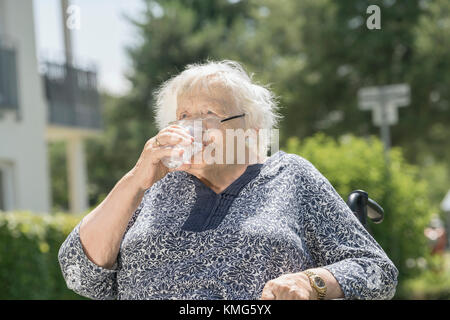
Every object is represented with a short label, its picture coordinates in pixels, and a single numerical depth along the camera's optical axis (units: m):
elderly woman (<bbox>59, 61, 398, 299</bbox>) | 2.61
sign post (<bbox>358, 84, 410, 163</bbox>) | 10.55
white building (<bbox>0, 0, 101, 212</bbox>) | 11.98
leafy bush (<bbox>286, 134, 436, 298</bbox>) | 10.44
